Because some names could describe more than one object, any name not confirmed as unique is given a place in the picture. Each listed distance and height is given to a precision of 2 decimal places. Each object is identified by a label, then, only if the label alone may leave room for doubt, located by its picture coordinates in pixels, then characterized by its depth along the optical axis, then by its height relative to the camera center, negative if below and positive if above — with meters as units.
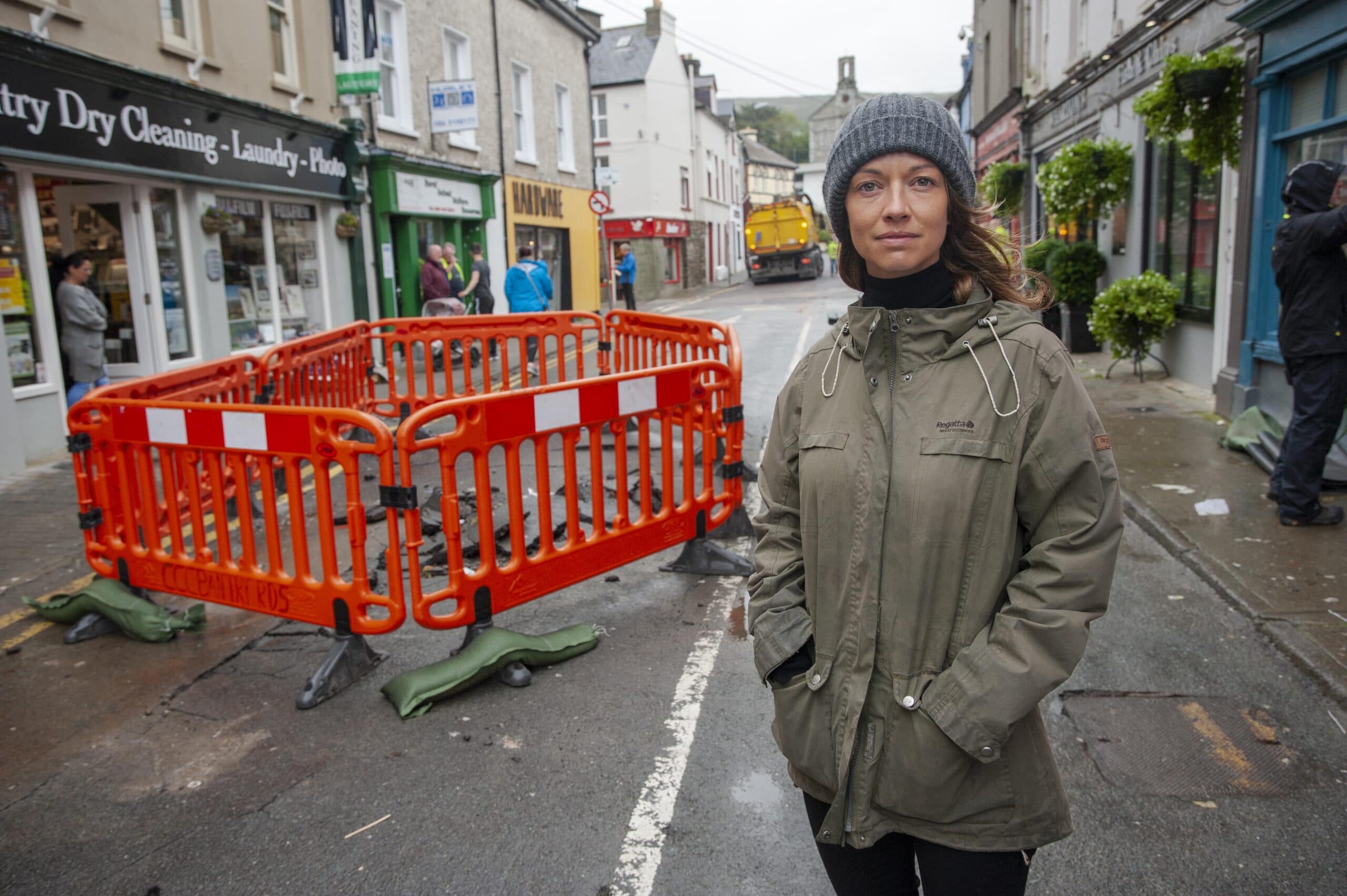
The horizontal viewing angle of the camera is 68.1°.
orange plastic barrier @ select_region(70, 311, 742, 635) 4.42 -0.99
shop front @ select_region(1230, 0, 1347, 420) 8.20 +1.24
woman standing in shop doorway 9.59 -0.26
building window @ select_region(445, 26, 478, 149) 20.34 +4.68
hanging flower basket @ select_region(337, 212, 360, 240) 16.14 +1.10
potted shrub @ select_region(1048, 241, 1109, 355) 14.84 +0.02
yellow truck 41.94 +1.78
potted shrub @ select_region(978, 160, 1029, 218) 19.09 +1.92
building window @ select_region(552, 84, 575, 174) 26.23 +4.14
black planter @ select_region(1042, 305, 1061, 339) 16.55 -0.75
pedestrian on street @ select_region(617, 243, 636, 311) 27.33 +0.35
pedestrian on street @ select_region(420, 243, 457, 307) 17.11 +0.23
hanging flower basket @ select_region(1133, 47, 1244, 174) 9.59 +1.63
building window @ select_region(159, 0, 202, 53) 11.90 +3.32
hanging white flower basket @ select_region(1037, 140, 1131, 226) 13.61 +1.31
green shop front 17.25 +1.45
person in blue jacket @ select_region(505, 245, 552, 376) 15.30 +0.03
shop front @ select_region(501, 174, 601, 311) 23.70 +1.40
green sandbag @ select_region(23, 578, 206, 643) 5.04 -1.59
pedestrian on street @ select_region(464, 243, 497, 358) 17.80 +0.07
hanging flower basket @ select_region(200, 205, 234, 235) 12.62 +0.97
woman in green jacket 1.72 -0.47
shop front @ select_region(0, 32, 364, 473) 9.64 +0.96
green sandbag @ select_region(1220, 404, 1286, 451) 8.20 -1.31
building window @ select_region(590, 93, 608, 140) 41.56 +7.15
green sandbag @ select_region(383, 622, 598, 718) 4.19 -1.64
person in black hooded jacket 5.82 -0.24
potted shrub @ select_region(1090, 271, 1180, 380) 11.76 -0.49
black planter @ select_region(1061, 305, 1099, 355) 15.19 -0.86
